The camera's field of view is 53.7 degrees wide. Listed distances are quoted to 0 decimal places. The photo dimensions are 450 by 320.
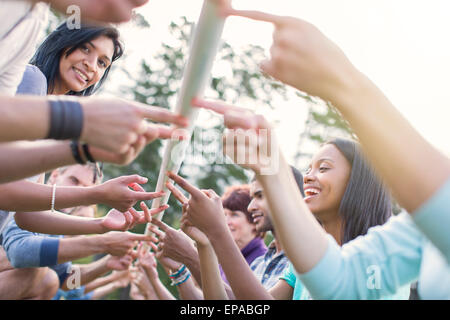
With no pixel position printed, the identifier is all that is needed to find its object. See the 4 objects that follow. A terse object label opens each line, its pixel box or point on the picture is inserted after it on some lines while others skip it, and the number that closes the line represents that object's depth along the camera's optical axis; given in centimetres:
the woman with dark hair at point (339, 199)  227
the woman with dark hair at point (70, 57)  261
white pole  125
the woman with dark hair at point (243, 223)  400
